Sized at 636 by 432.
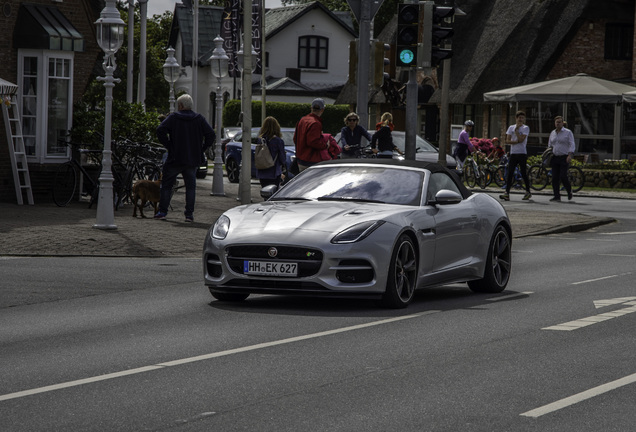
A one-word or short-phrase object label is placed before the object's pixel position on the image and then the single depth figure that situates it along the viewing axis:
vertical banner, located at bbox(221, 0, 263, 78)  54.38
